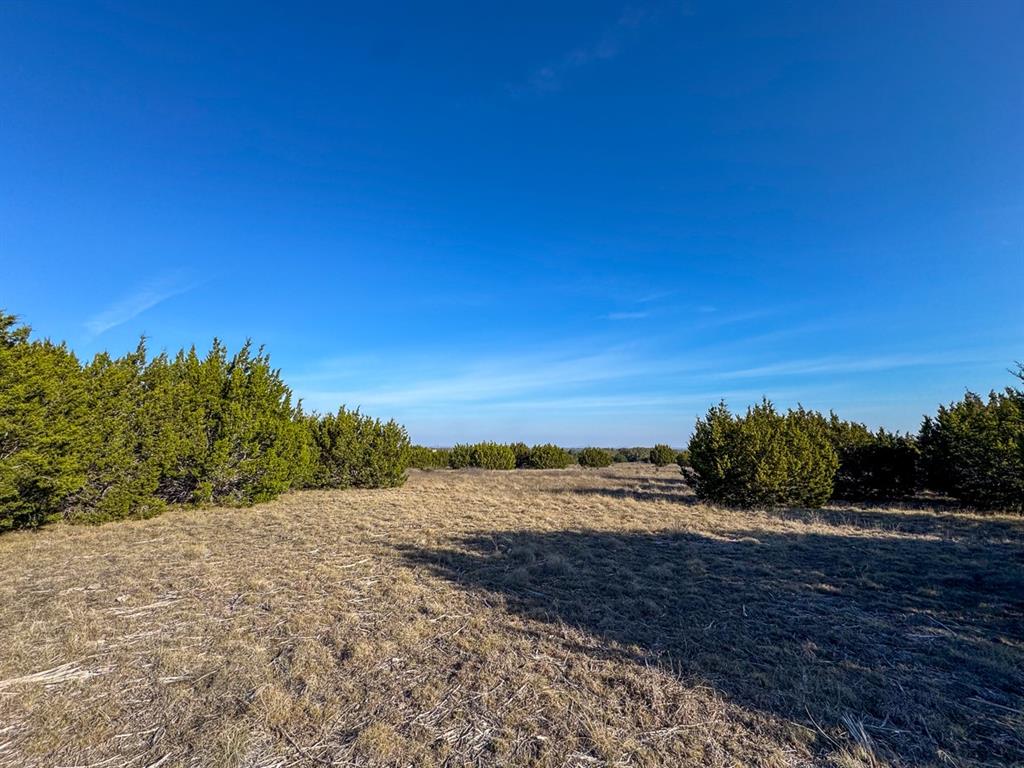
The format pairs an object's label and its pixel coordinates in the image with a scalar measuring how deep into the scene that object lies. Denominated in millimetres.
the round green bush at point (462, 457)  35375
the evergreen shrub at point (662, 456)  39688
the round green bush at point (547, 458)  36938
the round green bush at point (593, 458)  38625
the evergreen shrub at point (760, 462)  13977
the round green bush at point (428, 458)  33250
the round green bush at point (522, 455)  38406
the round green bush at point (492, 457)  34594
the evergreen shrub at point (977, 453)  12984
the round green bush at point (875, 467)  16266
